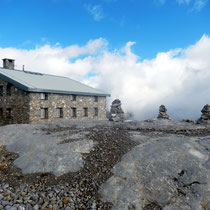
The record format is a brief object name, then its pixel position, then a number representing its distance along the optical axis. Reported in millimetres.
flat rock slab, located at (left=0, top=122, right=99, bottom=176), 9320
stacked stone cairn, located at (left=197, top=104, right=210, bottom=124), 18219
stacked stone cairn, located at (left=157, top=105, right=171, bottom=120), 24686
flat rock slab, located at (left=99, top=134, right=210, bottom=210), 7348
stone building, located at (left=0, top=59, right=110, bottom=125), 24188
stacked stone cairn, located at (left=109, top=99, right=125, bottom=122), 26766
